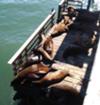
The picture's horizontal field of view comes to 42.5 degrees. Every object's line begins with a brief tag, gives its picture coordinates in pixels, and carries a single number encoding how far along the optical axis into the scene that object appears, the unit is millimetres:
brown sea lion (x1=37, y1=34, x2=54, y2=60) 5010
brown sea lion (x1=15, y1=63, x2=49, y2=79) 4386
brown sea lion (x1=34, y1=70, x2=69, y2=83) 4285
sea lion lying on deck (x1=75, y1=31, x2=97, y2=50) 5447
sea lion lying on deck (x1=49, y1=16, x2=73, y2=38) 6168
